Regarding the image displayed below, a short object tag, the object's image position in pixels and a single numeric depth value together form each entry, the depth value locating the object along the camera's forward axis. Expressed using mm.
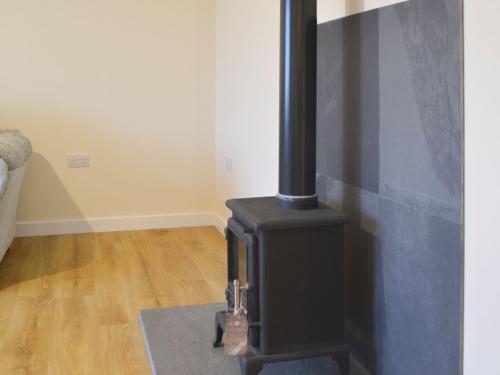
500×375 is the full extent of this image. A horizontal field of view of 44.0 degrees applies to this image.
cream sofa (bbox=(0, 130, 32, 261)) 2873
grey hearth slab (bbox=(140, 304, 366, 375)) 2166
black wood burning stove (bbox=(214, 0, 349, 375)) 1903
